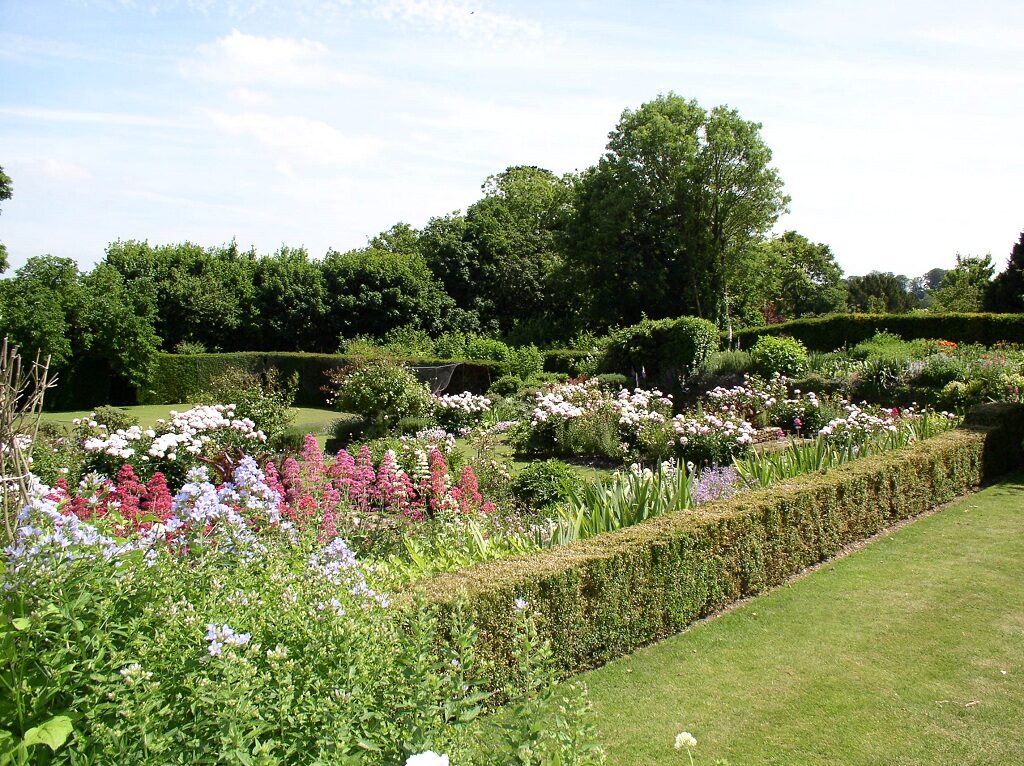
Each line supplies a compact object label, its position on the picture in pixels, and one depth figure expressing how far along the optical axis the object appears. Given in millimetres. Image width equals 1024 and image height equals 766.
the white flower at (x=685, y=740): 2121
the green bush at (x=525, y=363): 18625
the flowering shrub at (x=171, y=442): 7416
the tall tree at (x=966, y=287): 29109
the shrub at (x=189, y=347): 24891
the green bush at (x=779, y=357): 15102
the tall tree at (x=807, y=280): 41062
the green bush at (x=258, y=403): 10836
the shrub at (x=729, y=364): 15859
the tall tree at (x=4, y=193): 21619
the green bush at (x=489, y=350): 20562
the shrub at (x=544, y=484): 7199
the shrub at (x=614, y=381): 15562
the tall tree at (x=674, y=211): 28344
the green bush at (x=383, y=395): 13000
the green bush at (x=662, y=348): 16250
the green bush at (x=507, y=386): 16766
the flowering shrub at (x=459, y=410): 13766
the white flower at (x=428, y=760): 1498
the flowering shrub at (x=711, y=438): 9773
